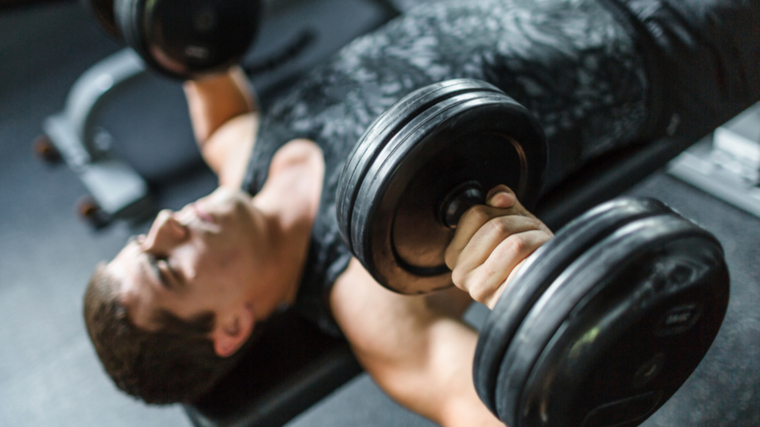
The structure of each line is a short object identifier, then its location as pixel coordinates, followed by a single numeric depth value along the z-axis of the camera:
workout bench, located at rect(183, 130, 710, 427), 0.95
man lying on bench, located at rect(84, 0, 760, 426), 0.88
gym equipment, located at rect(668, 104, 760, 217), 1.21
